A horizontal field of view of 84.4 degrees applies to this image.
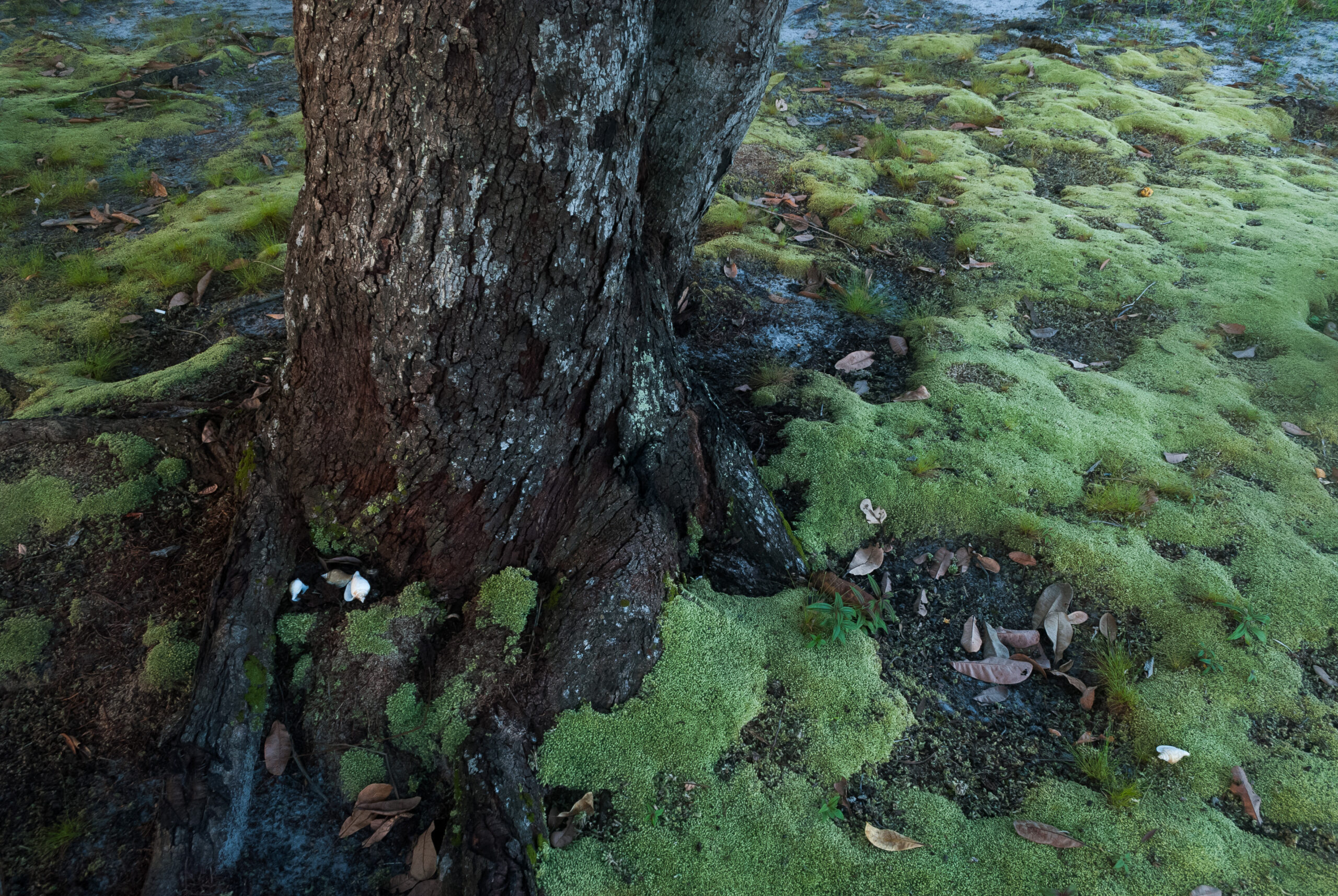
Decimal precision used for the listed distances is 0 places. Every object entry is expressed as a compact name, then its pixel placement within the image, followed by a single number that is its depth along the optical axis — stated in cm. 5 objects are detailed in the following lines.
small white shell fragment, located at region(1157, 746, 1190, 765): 223
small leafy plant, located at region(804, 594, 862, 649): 243
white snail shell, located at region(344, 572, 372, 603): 232
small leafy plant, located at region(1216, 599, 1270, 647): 253
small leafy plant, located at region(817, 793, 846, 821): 207
